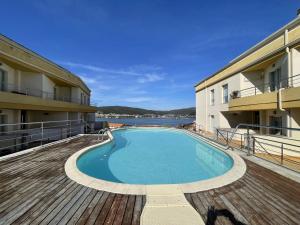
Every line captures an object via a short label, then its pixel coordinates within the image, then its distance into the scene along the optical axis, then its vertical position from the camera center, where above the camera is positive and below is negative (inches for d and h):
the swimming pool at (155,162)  293.9 -93.6
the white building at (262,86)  415.5 +89.1
